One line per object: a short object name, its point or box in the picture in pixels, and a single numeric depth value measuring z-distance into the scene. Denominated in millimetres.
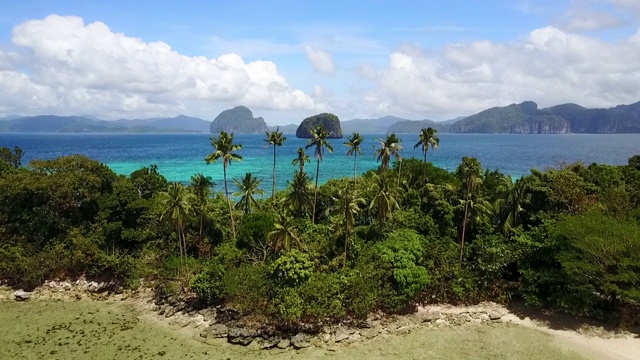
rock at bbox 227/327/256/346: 34188
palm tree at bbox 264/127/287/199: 51250
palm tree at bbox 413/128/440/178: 51719
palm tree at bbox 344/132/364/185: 53612
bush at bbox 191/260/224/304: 38969
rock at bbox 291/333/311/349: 33562
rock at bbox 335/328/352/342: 34562
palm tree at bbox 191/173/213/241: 45281
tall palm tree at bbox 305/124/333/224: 49500
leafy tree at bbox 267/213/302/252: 39469
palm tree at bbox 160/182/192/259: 40625
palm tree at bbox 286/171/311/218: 50375
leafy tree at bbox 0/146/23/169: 74856
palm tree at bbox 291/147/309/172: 51500
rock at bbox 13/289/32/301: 42094
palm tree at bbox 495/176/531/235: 44500
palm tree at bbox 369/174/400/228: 41875
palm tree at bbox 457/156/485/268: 42438
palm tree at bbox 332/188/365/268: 39875
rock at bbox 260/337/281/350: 33594
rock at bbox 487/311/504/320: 37688
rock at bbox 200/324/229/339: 35250
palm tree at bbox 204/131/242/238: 43219
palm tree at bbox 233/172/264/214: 48156
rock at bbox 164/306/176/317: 38878
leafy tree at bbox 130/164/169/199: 51938
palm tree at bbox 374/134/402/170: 51719
